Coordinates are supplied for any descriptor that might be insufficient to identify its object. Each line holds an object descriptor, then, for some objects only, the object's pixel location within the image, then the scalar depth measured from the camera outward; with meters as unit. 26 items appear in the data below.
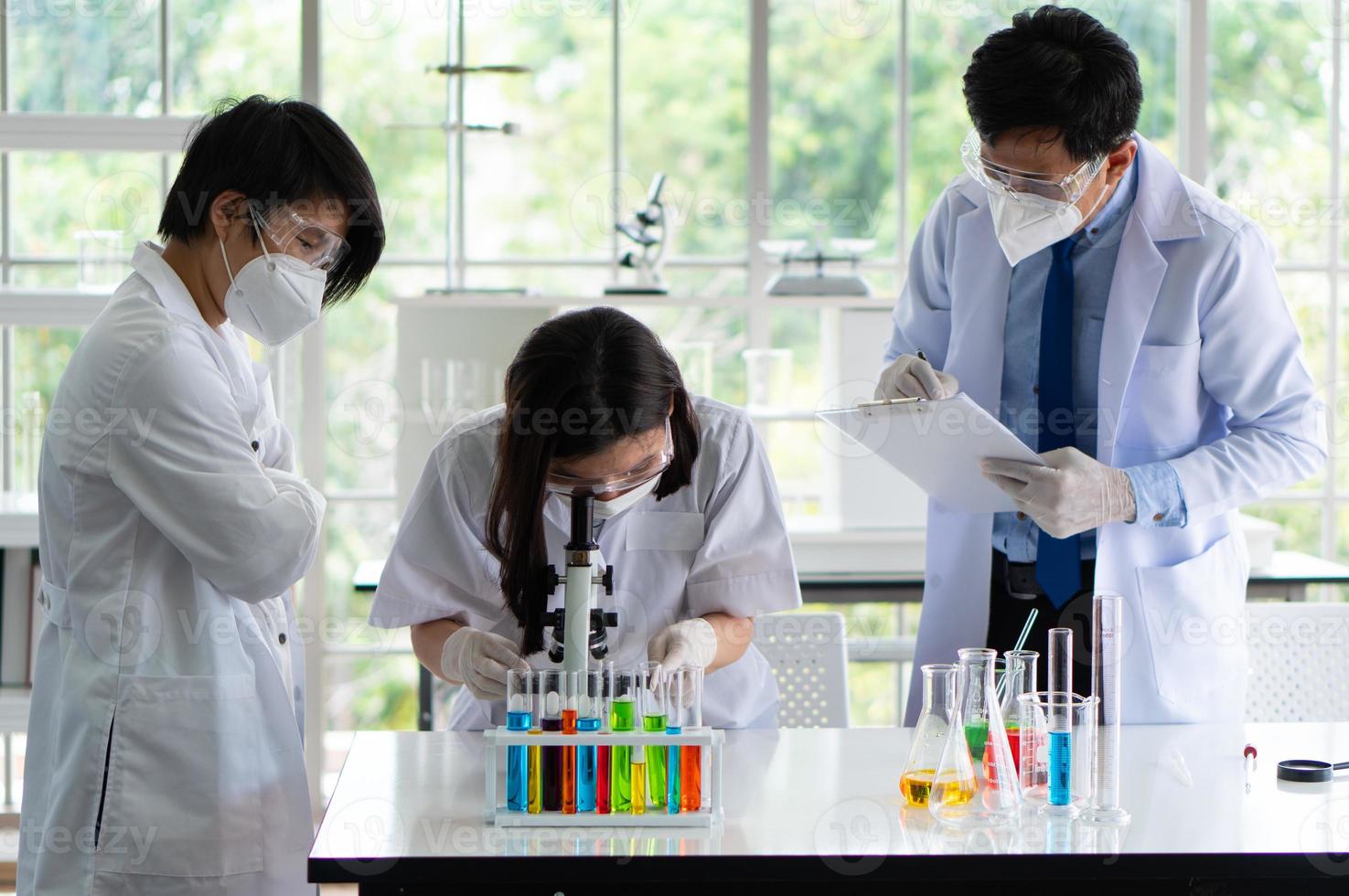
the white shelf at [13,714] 5.15
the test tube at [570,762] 3.25
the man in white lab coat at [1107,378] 3.63
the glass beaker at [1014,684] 3.34
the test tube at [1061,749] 3.28
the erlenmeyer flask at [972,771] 3.27
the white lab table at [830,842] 3.15
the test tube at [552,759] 3.25
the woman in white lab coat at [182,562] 3.33
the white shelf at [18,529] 5.16
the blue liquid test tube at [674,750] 3.25
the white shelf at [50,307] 5.21
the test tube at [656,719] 3.25
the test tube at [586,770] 3.25
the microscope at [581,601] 3.35
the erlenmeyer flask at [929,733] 3.30
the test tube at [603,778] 3.25
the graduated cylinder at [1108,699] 3.28
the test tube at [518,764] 3.25
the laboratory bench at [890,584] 5.02
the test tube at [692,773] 3.25
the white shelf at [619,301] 5.63
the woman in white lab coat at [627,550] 3.49
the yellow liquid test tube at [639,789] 3.25
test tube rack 3.23
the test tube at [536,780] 3.25
